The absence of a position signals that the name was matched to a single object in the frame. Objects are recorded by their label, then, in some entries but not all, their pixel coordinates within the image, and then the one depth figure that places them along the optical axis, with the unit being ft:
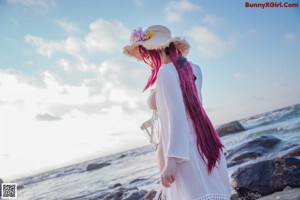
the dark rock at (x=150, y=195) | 23.88
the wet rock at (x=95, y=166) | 99.16
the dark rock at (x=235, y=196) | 17.93
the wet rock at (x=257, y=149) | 30.32
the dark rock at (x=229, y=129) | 77.46
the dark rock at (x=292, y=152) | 23.50
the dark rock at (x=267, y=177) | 16.47
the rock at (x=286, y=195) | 13.99
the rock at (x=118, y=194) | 28.53
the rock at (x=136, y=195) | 25.74
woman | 6.19
